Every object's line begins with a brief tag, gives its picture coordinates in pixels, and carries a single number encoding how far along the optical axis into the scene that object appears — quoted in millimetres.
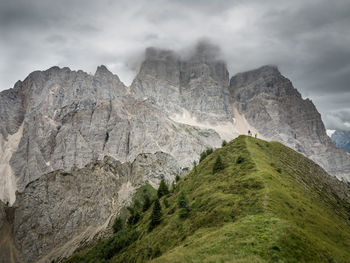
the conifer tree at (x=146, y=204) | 105612
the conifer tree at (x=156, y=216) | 66481
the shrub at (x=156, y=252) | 47469
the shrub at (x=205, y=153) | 117262
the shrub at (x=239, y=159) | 66000
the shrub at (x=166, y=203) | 77088
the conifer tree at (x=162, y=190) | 99344
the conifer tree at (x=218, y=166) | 69588
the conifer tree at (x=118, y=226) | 111875
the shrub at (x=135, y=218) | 98312
